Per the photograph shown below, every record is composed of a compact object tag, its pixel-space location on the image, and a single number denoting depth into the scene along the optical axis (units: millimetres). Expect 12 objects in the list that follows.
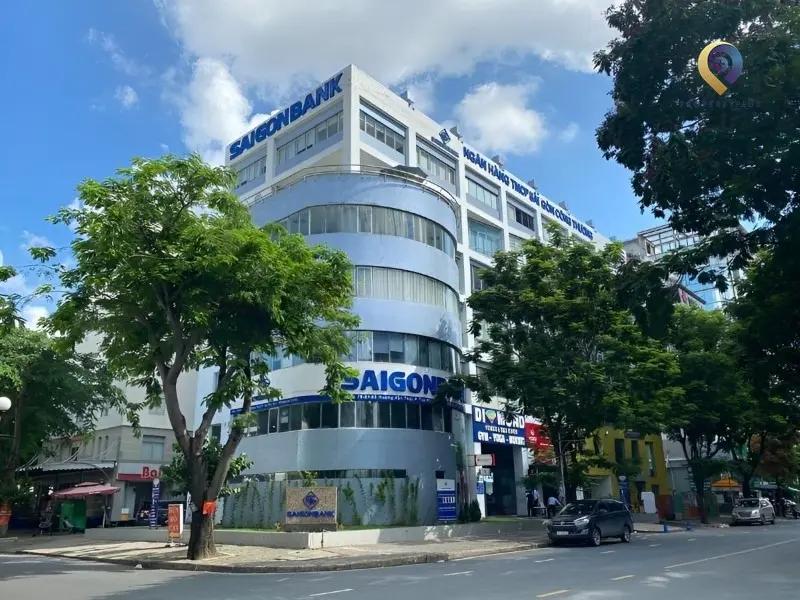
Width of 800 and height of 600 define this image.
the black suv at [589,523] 20766
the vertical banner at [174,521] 21938
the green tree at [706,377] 32562
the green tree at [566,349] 24656
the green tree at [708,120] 12414
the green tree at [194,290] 15750
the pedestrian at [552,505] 31000
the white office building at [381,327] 25922
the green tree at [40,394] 30141
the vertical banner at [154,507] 26598
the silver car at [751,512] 36531
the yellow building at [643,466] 43125
